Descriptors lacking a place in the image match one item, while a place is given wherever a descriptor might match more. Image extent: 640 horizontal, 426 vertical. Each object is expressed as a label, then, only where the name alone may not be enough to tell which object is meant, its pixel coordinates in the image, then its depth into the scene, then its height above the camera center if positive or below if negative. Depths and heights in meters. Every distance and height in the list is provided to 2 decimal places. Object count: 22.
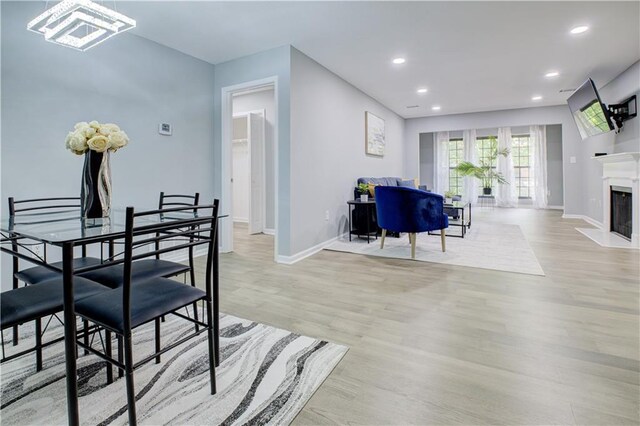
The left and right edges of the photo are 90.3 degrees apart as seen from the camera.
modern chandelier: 1.74 +1.13
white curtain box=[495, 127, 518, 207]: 9.66 +1.26
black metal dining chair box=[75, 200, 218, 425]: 1.12 -0.35
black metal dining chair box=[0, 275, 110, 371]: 1.22 -0.36
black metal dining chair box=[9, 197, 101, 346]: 1.65 -0.29
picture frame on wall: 5.90 +1.53
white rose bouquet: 1.76 +0.43
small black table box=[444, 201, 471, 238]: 5.04 +0.07
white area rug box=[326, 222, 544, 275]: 3.48 -0.49
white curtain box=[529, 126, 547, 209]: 9.31 +1.46
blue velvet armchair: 3.68 +0.02
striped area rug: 1.29 -0.79
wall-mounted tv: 4.61 +1.57
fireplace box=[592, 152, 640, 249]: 4.18 +0.12
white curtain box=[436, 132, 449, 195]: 10.21 +1.61
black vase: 1.79 +0.17
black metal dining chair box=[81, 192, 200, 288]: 1.69 -0.32
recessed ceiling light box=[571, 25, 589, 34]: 3.35 +1.94
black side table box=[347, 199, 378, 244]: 4.75 -0.01
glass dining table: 1.09 -0.08
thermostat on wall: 3.58 +0.98
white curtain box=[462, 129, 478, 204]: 9.84 +1.63
